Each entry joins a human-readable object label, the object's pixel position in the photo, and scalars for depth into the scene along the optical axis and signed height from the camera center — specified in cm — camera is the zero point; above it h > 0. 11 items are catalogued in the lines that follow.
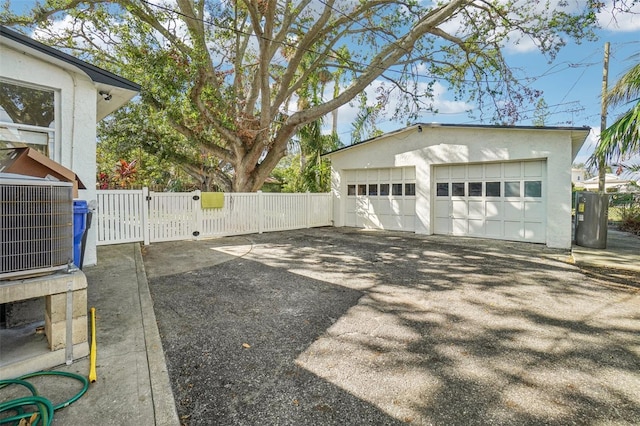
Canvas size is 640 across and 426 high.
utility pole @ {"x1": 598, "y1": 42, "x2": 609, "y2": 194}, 1239 +437
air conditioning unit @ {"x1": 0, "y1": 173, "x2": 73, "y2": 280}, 218 -15
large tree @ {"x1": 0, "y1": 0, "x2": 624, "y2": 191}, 900 +526
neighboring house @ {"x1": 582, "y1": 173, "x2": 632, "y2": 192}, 1445 +241
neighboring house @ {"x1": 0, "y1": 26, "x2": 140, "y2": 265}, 441 +162
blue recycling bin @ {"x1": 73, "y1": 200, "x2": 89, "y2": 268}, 387 -24
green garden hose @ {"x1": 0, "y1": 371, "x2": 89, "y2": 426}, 176 -119
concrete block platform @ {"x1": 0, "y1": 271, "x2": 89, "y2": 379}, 222 -94
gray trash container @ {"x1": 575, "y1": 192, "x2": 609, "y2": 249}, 790 -20
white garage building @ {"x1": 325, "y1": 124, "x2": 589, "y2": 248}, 827 +92
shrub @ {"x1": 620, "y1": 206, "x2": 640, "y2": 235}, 1166 -34
